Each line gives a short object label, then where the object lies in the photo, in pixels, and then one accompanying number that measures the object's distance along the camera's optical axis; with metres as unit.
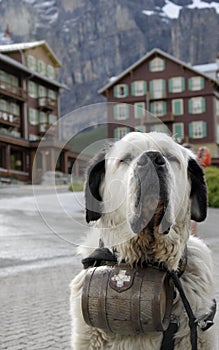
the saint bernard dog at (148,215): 2.73
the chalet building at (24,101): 45.12
